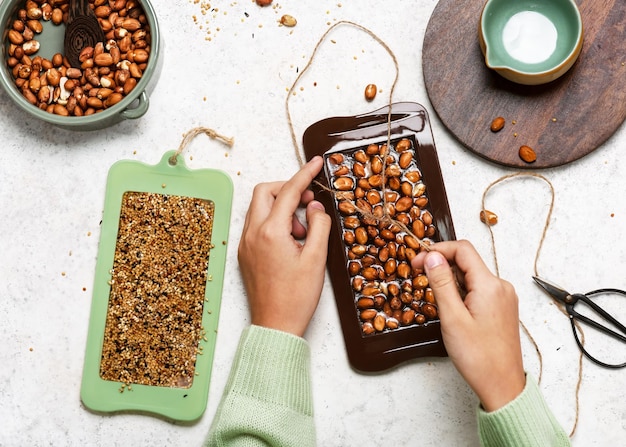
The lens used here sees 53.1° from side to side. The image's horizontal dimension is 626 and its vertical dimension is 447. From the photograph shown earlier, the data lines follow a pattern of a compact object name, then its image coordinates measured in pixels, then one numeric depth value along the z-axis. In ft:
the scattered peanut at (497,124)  3.96
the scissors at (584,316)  4.00
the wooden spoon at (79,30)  4.09
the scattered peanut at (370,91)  4.12
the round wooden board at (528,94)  3.95
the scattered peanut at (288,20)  4.18
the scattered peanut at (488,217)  4.06
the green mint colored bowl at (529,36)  3.83
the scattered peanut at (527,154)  3.95
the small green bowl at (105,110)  3.88
